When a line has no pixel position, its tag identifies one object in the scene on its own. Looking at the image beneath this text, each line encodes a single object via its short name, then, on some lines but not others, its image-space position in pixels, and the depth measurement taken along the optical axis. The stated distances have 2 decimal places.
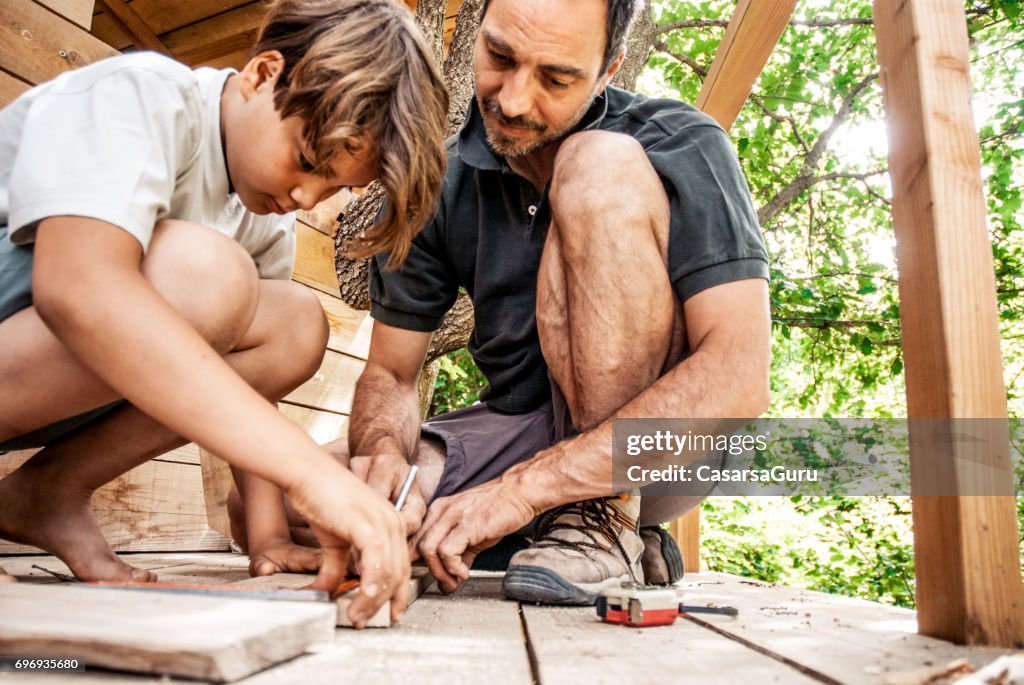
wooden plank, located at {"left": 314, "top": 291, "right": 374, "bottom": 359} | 2.85
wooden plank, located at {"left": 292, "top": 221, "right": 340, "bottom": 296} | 2.74
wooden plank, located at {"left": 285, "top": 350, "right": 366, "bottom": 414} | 2.72
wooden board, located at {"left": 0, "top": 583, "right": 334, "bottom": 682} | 0.65
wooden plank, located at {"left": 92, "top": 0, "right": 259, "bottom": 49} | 3.74
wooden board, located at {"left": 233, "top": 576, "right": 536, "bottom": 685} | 0.74
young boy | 0.99
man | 1.42
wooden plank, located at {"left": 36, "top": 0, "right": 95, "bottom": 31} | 2.03
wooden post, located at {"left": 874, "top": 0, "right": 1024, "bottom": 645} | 0.95
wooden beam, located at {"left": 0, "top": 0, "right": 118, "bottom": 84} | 1.88
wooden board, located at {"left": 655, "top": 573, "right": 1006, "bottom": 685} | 0.86
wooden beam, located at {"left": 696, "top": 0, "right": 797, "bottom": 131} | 2.12
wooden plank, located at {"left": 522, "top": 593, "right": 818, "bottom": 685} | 0.79
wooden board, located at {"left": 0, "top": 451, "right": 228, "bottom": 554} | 2.03
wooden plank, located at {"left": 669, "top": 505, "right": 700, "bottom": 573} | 2.69
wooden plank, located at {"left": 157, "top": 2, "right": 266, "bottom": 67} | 3.74
